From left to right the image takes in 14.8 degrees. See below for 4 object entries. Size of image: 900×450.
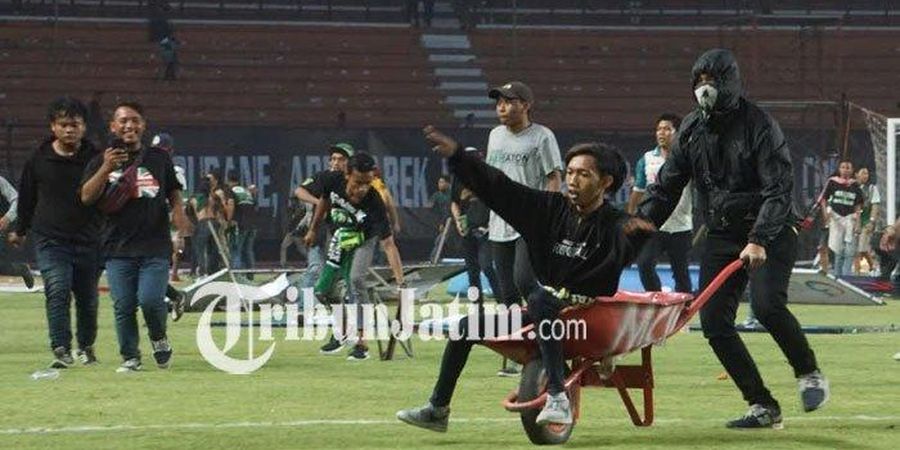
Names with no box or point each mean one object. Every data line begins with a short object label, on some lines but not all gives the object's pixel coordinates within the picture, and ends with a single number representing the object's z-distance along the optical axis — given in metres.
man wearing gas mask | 16.17
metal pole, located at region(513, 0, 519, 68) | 68.43
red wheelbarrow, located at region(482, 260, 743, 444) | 14.91
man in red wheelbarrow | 14.92
